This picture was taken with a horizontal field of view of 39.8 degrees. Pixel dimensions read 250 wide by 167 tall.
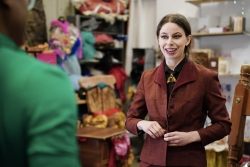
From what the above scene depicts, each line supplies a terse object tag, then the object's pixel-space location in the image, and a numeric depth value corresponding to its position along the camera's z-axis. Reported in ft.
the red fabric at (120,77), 15.37
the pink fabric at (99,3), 14.35
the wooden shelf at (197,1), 12.51
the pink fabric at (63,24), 13.14
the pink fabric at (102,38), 14.40
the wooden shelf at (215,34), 11.73
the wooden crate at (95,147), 10.83
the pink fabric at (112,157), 11.11
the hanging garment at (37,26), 13.15
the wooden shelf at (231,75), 11.83
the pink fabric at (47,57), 12.20
